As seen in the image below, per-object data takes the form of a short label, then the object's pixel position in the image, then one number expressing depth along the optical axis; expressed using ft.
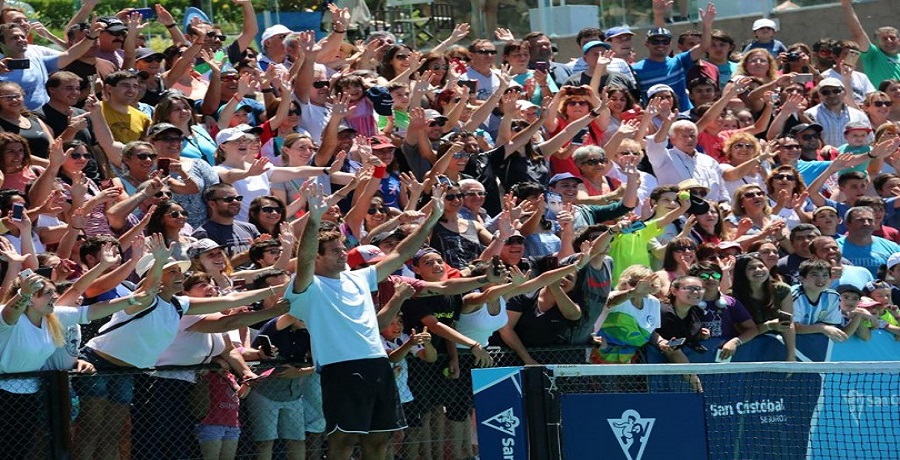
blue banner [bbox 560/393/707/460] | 56.80
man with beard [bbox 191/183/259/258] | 70.49
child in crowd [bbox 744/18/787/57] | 121.80
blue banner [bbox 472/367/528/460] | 58.29
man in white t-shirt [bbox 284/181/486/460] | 58.59
